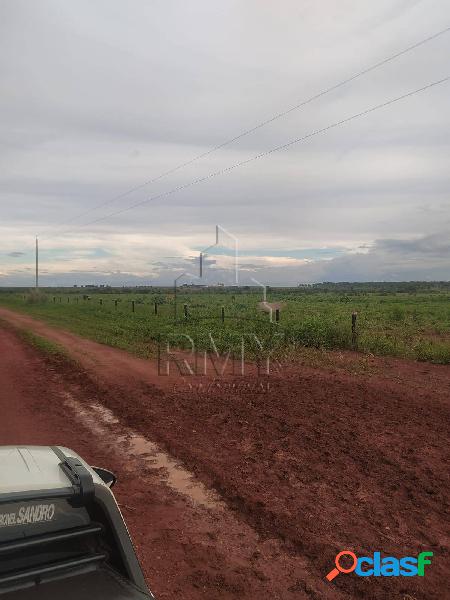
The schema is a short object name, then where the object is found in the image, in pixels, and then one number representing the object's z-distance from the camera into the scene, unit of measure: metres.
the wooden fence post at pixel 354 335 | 13.98
